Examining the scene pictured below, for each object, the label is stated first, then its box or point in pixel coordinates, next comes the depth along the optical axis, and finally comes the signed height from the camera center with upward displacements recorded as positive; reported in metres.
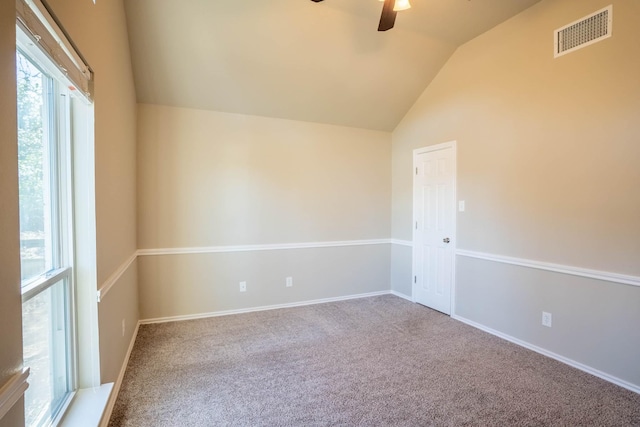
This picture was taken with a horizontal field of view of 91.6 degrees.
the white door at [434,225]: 3.74 -0.21
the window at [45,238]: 1.35 -0.14
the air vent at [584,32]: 2.39 +1.42
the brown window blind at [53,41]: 1.13 +0.72
